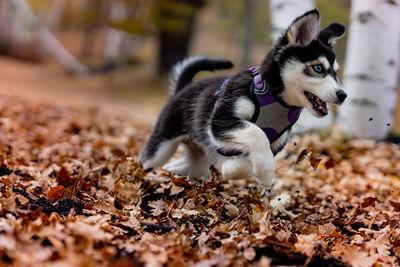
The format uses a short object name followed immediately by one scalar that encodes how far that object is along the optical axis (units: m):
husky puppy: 2.42
